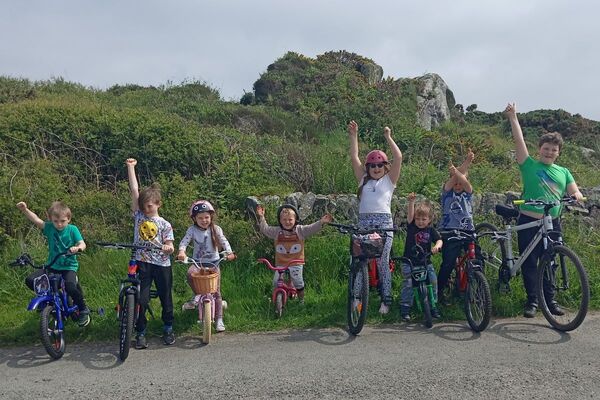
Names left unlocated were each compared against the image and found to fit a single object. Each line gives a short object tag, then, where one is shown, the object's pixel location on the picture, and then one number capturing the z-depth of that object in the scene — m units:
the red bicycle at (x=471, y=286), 5.38
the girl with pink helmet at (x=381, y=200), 6.00
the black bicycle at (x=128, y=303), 4.93
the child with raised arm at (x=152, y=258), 5.39
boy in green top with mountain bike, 5.89
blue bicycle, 4.97
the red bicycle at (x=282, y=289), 6.04
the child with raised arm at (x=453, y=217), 6.14
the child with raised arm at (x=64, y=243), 5.49
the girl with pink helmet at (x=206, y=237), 5.83
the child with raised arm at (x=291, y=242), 6.18
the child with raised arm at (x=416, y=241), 5.90
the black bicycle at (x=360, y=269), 5.41
